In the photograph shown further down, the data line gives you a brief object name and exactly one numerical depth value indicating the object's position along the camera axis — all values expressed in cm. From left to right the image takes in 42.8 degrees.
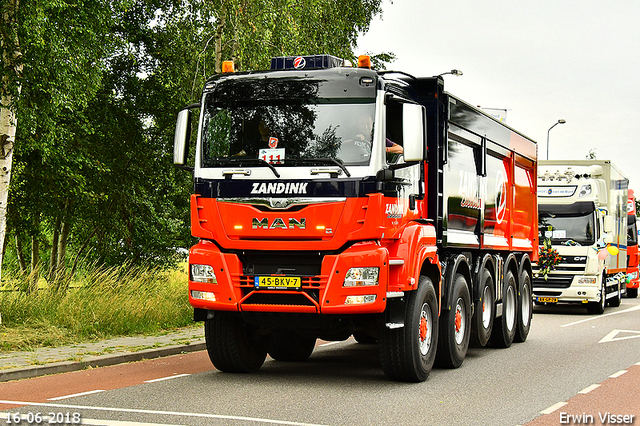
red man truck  874
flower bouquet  1967
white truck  2067
